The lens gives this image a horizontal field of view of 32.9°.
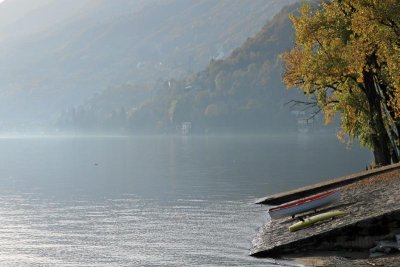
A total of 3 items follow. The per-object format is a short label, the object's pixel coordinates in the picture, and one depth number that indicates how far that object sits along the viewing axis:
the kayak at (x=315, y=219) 41.62
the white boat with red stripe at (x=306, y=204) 46.41
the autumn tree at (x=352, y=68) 48.16
